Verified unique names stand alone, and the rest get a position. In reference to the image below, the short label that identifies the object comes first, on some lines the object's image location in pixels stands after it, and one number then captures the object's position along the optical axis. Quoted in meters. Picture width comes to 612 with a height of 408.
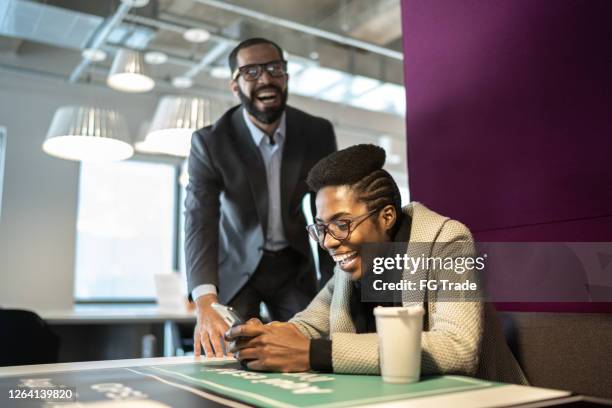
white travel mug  1.02
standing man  2.12
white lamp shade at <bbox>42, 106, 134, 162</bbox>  4.02
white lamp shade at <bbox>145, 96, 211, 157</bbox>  4.07
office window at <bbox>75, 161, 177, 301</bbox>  7.52
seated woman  1.14
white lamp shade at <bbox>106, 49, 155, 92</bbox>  4.68
